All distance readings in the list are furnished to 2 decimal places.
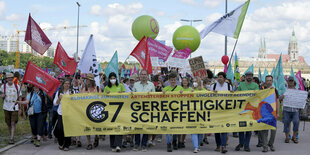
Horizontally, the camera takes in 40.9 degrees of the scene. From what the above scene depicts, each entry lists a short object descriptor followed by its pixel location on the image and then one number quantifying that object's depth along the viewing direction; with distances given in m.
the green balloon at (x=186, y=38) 18.27
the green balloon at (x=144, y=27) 18.25
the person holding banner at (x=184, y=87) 9.47
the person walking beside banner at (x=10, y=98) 9.98
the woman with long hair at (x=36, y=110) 9.75
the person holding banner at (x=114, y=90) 9.10
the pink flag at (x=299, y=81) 12.99
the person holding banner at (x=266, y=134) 9.26
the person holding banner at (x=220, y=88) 9.17
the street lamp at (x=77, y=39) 47.88
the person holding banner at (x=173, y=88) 9.22
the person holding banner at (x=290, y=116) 10.64
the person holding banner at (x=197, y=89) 9.20
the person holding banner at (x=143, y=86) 9.43
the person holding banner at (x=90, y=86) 9.34
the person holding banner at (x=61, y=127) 9.26
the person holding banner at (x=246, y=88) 9.34
